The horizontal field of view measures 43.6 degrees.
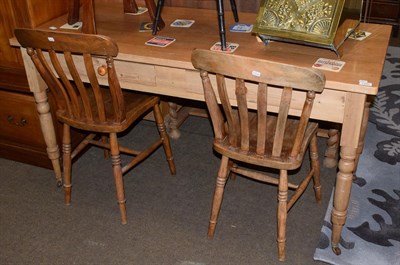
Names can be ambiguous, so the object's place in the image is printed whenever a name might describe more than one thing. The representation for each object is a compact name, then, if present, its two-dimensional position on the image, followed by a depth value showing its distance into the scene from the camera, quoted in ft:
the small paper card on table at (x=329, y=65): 5.65
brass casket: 5.82
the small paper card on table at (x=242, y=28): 6.97
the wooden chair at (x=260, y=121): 5.26
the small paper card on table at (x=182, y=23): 7.23
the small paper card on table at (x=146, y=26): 7.10
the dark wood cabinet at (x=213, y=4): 8.05
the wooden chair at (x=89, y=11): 6.76
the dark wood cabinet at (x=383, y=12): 13.36
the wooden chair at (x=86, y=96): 6.10
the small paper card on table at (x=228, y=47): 6.32
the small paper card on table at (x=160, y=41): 6.57
